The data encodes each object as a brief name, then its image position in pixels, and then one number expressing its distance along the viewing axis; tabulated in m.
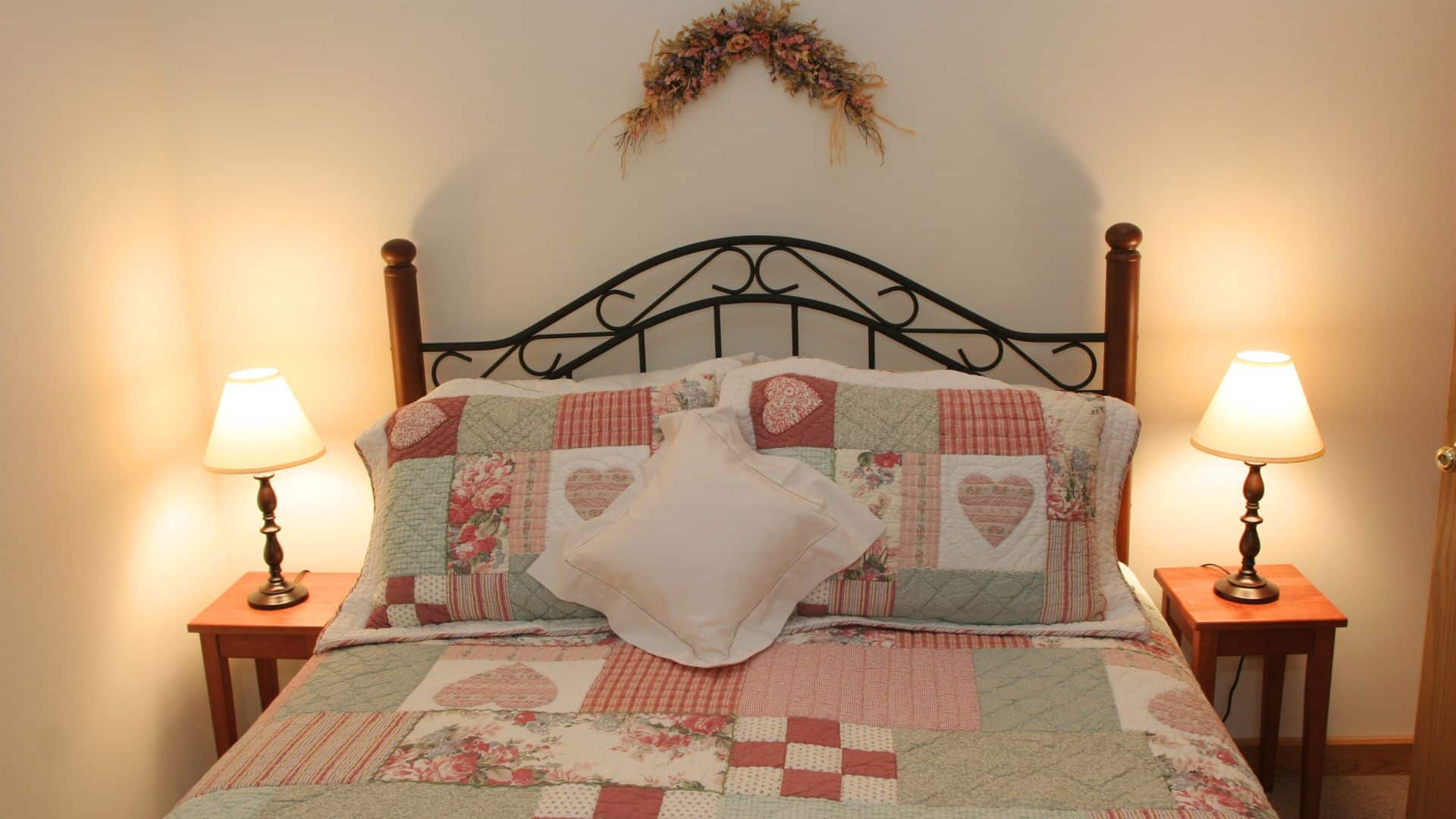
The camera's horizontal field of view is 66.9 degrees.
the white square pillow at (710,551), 1.88
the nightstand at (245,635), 2.35
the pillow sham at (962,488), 1.96
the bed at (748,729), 1.50
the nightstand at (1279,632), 2.25
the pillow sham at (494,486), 2.02
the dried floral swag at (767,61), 2.36
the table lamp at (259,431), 2.32
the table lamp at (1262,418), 2.21
